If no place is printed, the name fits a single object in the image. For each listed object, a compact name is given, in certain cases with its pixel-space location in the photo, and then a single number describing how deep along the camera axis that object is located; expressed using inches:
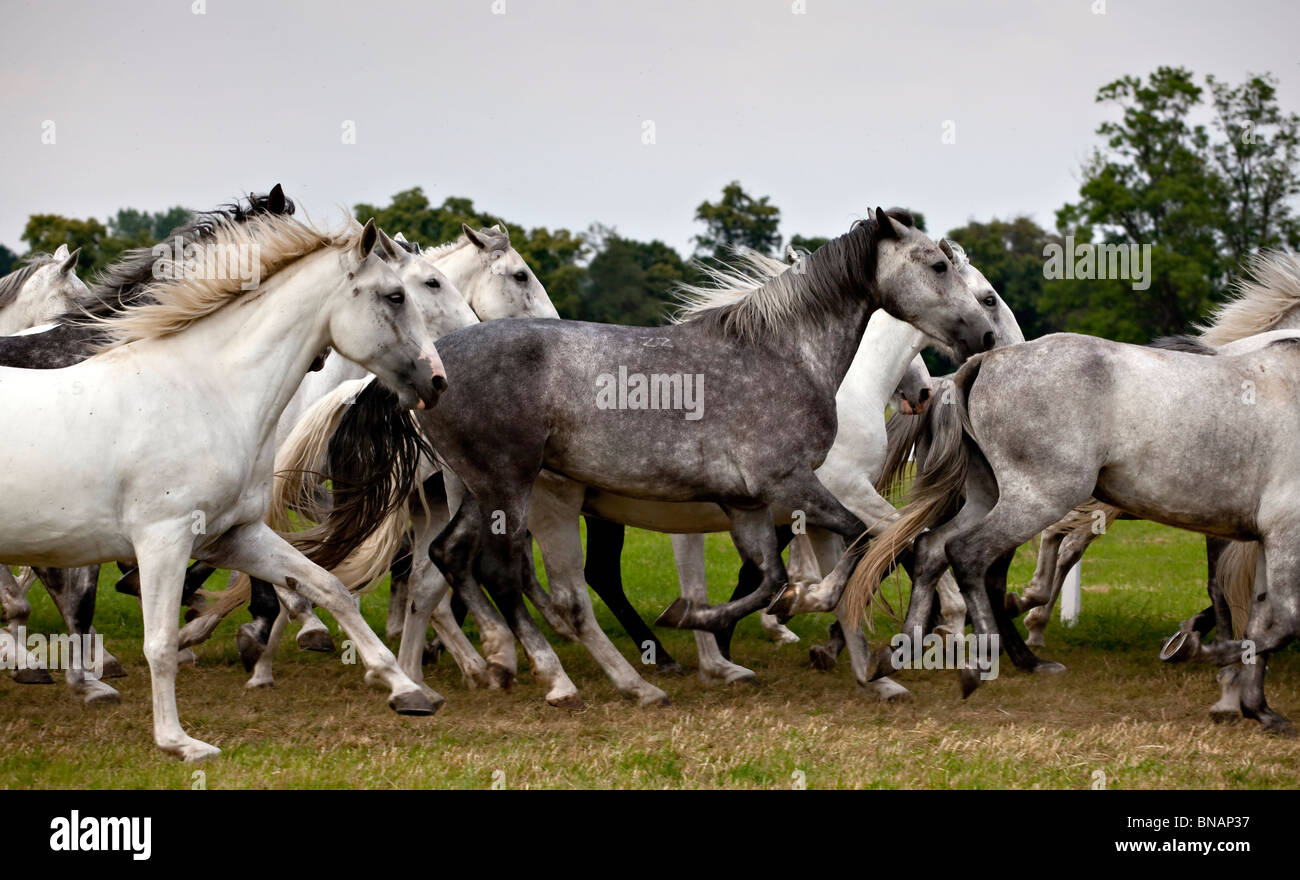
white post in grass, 411.5
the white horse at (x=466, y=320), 302.7
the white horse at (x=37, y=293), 416.5
